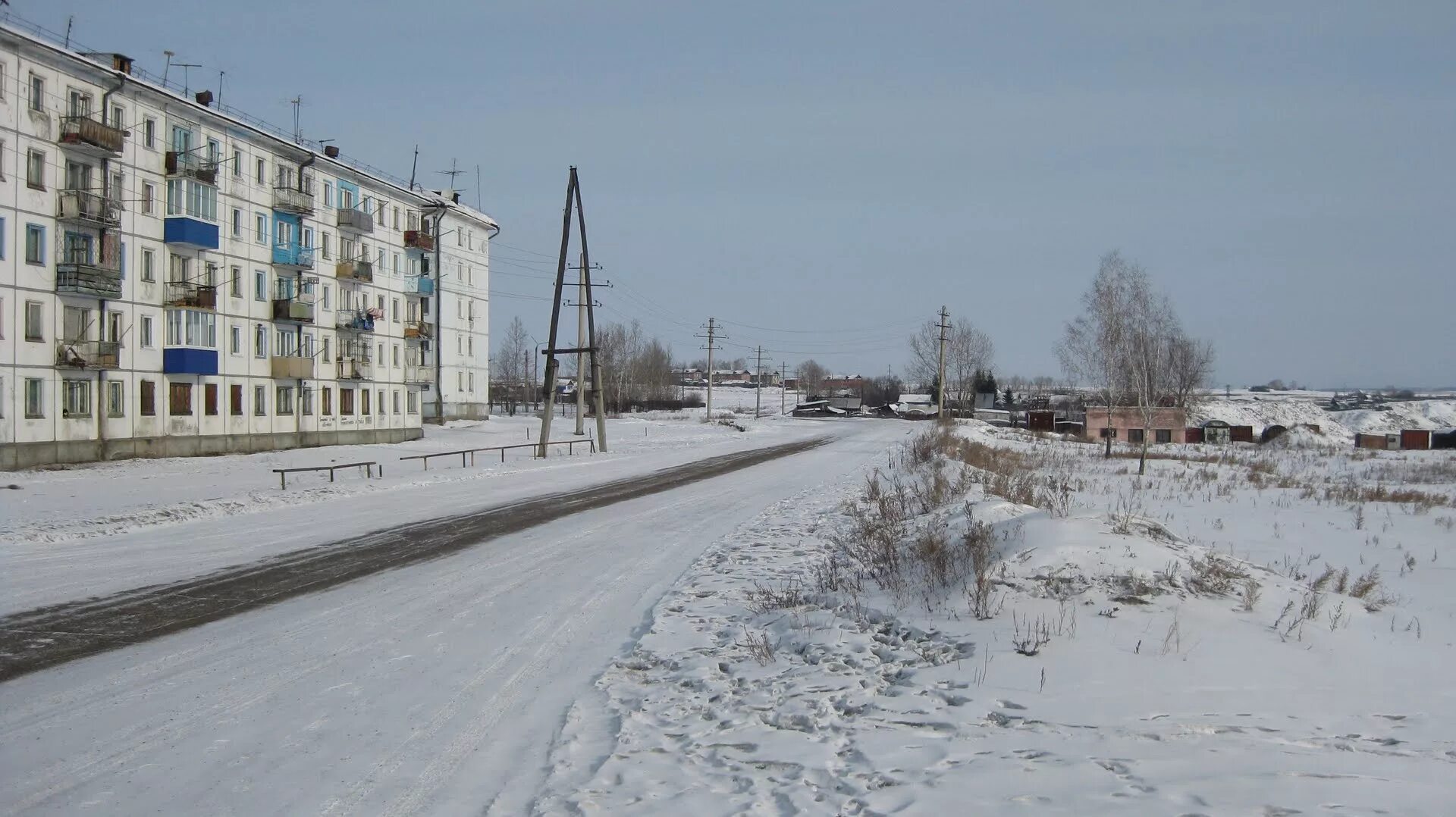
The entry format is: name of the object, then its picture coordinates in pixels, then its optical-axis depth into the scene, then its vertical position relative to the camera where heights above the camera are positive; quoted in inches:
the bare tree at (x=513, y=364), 5295.3 +111.4
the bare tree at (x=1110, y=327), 1743.4 +114.8
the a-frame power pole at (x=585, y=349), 1304.1 +65.4
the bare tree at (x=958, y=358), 4042.8 +130.0
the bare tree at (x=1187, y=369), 2992.1 +70.8
